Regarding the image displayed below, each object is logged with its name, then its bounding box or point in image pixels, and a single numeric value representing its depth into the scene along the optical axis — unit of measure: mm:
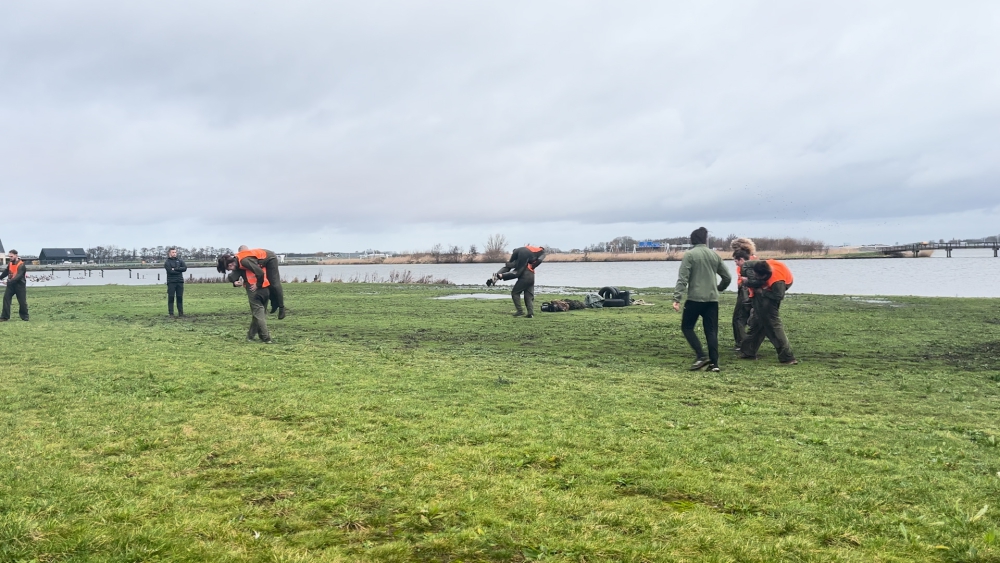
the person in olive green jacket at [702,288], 10391
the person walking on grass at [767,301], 11375
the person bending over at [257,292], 13766
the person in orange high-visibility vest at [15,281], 18625
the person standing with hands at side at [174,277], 20678
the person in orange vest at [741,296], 12195
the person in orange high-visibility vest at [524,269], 19484
